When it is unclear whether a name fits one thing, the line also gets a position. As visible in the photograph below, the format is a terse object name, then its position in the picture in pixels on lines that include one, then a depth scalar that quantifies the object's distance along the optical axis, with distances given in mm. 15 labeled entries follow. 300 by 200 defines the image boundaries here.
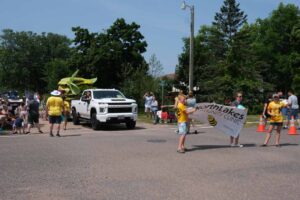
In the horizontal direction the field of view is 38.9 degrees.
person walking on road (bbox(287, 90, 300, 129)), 19484
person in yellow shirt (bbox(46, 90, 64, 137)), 15875
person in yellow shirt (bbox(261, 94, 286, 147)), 13085
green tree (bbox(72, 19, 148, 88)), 41750
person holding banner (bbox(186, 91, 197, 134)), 16144
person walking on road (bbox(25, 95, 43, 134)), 17256
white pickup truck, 19125
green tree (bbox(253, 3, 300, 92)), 55469
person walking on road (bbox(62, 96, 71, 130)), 19597
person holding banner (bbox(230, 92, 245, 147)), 13117
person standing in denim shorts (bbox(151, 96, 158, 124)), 23762
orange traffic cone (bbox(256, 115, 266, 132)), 18484
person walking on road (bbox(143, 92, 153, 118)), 25536
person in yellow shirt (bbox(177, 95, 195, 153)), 11758
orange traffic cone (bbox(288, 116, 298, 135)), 17184
